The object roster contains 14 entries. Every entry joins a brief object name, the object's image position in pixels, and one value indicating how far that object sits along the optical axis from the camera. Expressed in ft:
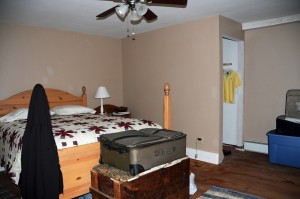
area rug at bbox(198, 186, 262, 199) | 8.33
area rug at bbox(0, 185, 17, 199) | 8.79
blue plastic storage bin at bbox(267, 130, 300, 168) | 10.91
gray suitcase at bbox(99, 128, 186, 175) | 6.34
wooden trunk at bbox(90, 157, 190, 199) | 6.21
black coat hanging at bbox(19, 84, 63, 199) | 6.35
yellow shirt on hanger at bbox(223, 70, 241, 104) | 14.21
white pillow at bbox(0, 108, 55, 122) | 10.50
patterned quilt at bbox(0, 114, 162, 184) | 7.25
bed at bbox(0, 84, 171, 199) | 7.24
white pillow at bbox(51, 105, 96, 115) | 12.39
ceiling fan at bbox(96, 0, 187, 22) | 7.45
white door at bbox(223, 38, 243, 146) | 14.20
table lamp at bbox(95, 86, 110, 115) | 14.58
